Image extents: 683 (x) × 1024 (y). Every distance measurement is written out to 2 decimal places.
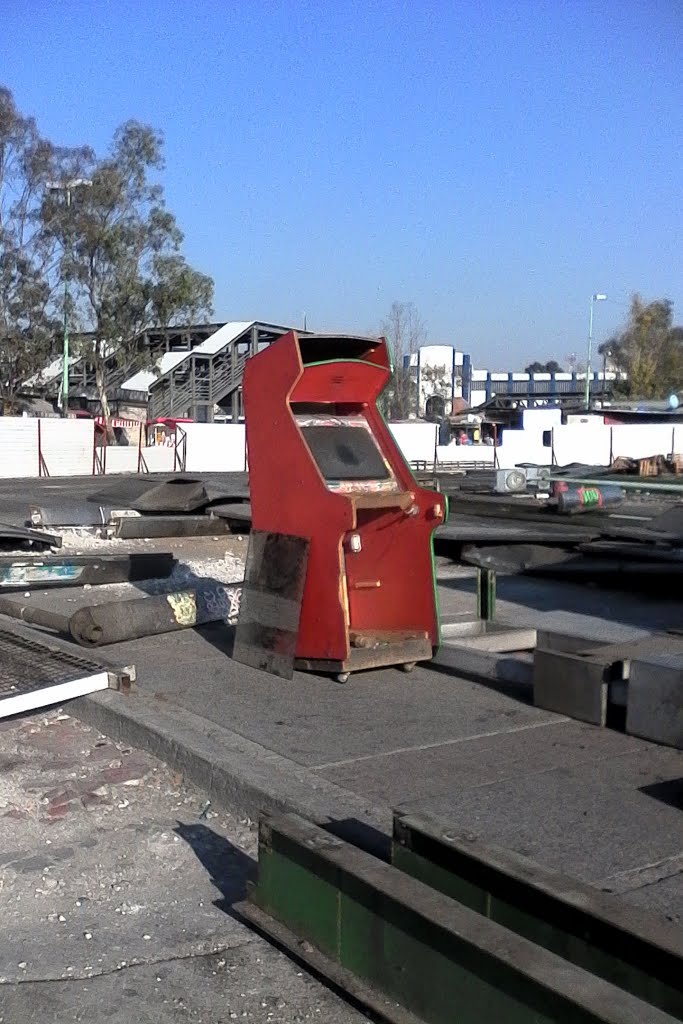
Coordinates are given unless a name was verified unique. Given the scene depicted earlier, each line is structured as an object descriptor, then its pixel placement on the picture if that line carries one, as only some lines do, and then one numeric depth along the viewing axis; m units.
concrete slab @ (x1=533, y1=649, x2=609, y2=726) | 5.81
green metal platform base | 2.73
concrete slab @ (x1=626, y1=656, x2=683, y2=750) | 5.33
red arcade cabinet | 6.66
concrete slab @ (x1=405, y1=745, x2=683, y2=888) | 4.16
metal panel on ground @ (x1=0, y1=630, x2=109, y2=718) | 5.88
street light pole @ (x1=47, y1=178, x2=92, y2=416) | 50.34
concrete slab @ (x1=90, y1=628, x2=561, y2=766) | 5.72
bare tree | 65.56
